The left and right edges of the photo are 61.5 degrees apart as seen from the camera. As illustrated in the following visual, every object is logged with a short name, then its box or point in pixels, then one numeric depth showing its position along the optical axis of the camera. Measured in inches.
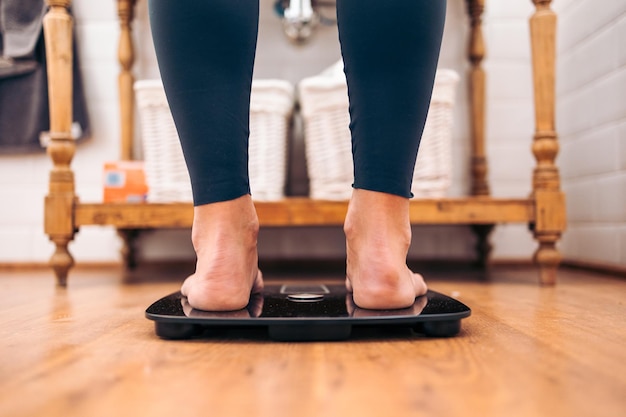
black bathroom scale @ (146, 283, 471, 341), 23.5
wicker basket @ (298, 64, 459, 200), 47.4
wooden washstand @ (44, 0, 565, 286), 44.0
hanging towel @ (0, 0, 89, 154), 59.0
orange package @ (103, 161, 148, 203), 52.1
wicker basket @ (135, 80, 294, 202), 48.1
